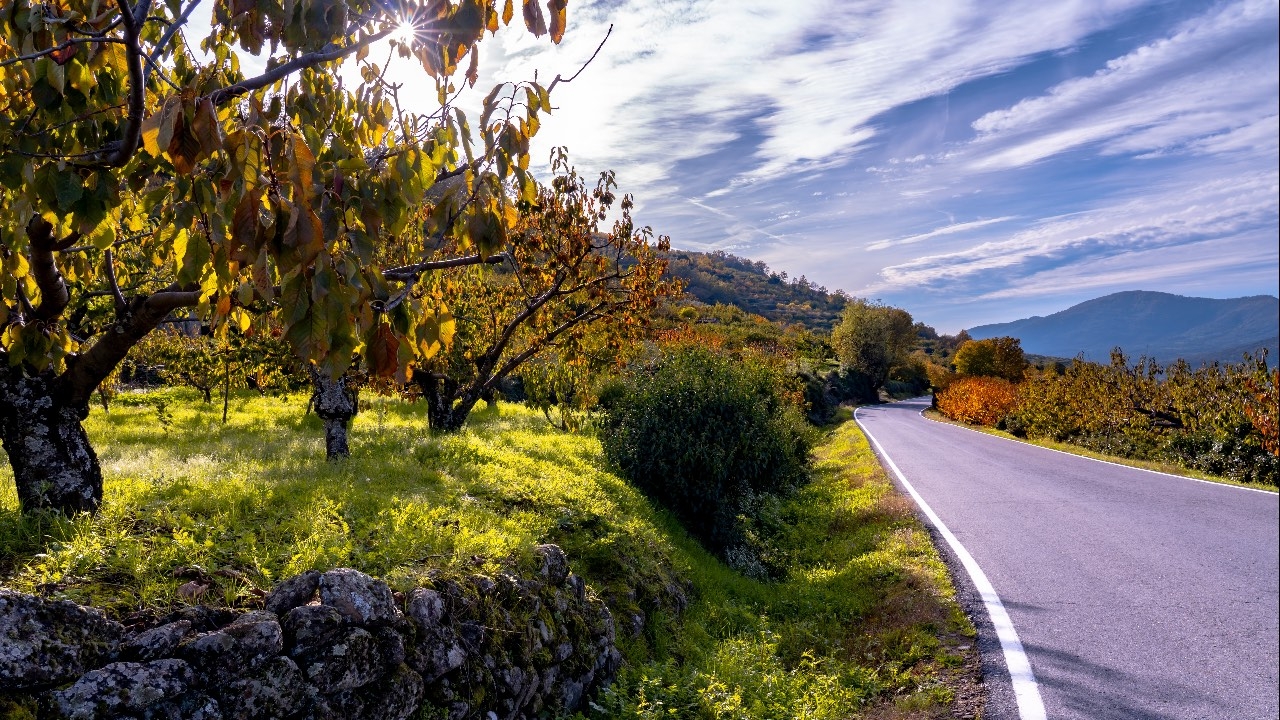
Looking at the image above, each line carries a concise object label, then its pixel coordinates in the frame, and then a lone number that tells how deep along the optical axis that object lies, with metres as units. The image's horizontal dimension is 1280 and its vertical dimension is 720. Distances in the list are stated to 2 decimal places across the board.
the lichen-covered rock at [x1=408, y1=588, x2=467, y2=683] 4.06
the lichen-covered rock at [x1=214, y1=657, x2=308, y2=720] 3.12
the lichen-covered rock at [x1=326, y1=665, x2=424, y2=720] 3.51
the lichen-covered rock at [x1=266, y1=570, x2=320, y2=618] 3.70
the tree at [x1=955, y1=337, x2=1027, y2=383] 52.72
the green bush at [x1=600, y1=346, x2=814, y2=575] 11.30
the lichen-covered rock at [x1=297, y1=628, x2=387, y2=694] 3.46
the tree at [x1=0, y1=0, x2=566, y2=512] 1.92
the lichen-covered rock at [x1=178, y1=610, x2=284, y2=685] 3.17
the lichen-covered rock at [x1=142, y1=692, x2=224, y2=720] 2.93
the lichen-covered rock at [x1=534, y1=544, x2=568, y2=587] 5.67
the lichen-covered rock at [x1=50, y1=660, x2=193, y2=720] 2.77
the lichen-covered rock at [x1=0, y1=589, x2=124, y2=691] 2.74
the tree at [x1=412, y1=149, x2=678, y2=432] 11.09
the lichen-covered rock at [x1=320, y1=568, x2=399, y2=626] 3.78
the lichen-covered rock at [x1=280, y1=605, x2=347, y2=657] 3.54
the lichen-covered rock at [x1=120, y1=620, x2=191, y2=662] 3.11
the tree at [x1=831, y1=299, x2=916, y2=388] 62.97
